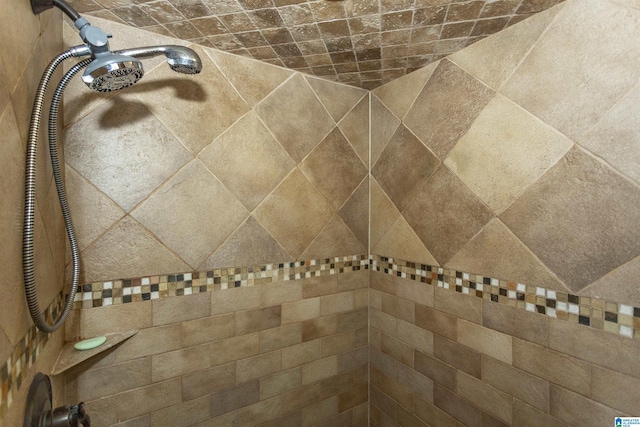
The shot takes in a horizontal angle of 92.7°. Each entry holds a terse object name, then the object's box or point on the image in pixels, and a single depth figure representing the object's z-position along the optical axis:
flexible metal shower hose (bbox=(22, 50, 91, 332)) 0.66
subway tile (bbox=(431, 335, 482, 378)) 1.26
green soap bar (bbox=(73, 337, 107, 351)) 1.03
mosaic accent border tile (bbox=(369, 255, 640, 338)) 0.90
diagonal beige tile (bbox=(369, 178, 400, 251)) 1.62
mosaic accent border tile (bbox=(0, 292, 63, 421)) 0.59
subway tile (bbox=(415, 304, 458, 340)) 1.35
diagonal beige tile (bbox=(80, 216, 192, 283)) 1.10
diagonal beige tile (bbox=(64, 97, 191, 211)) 1.08
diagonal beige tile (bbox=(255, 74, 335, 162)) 1.45
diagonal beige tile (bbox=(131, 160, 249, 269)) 1.20
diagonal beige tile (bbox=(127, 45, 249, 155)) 1.19
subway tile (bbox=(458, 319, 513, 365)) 1.17
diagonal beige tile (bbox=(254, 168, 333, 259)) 1.45
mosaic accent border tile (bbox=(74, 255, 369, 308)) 1.11
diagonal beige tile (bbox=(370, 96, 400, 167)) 1.62
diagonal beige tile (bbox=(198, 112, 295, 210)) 1.32
